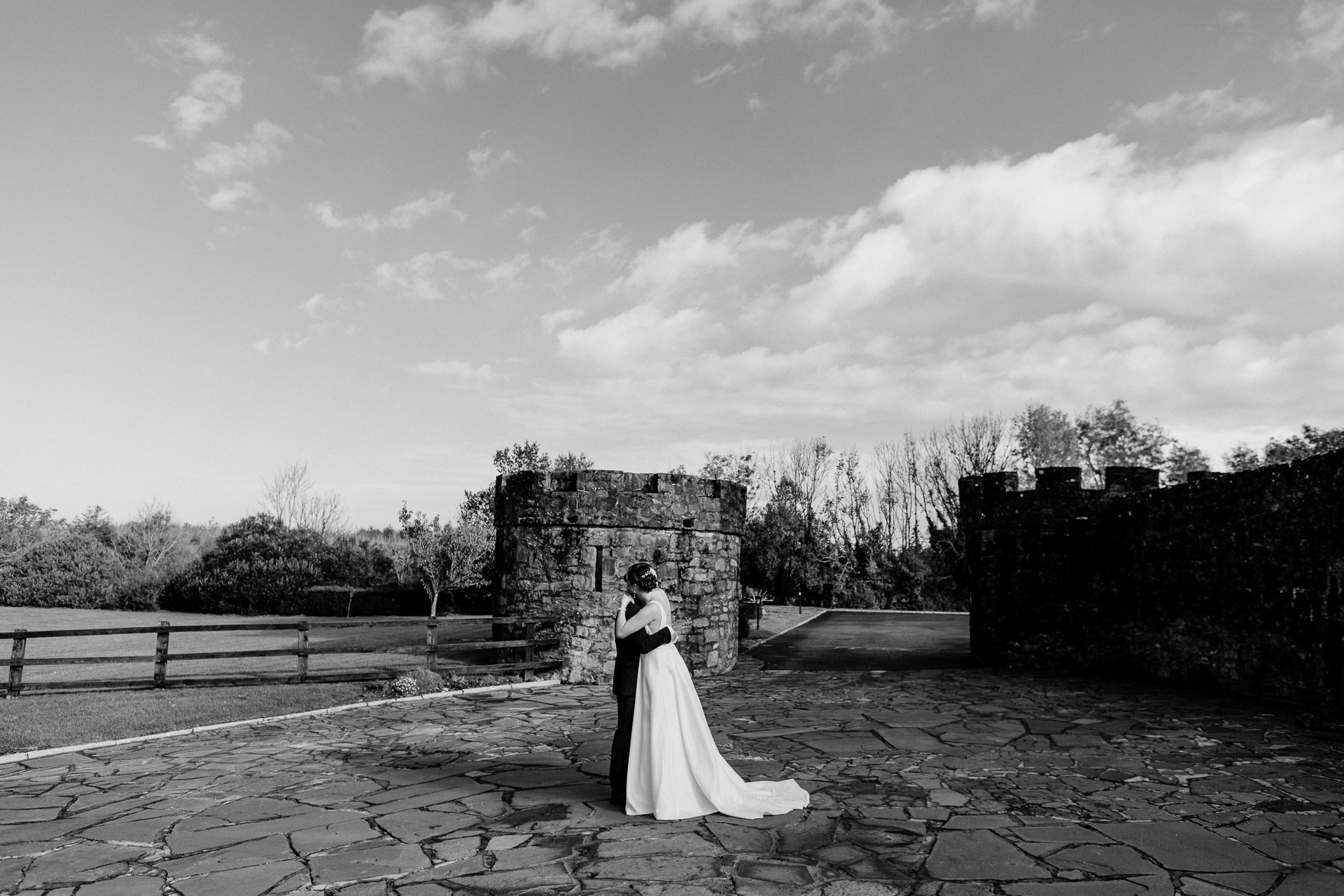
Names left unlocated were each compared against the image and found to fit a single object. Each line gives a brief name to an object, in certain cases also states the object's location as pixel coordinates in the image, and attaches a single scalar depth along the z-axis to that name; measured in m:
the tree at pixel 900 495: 42.28
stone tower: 12.74
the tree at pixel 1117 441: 39.34
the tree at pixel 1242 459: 33.50
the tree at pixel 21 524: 31.91
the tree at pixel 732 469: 37.81
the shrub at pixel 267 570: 27.17
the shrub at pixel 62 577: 28.62
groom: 5.92
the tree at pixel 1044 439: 38.72
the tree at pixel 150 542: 31.69
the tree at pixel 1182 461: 37.75
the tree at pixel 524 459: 34.41
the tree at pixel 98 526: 33.16
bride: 5.65
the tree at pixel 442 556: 26.39
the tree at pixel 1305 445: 29.36
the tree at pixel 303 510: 45.91
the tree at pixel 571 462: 34.69
